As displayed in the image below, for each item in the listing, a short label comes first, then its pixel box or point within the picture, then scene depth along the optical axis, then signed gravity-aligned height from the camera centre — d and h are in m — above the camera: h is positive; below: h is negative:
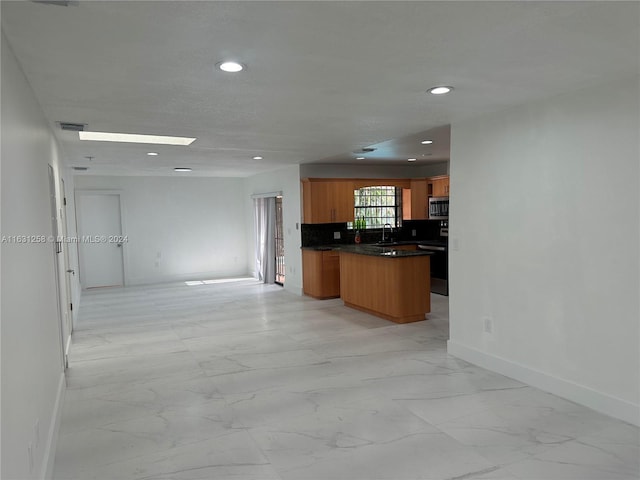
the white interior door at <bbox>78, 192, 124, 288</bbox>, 8.95 -0.33
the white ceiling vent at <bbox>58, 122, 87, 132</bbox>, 3.96 +0.91
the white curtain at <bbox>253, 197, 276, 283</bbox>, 9.06 -0.36
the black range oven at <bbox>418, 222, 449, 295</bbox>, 7.67 -0.87
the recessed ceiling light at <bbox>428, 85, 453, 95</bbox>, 3.01 +0.88
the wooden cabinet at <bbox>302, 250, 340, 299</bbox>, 7.43 -0.94
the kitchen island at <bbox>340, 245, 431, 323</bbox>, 5.71 -0.90
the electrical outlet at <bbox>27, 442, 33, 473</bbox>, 1.99 -1.05
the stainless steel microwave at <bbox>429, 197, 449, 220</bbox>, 7.94 +0.14
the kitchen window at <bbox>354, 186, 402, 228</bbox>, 8.69 +0.24
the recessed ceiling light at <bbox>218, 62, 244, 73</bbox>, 2.48 +0.89
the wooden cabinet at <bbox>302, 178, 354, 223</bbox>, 7.66 +0.33
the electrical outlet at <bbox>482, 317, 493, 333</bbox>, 3.99 -1.01
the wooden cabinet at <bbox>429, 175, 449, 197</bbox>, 8.06 +0.55
